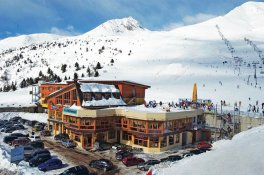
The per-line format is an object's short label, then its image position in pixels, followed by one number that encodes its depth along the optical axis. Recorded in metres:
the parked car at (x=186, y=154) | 25.87
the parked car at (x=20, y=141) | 30.92
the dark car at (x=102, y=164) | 23.49
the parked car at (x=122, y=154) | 26.25
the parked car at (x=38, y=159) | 24.10
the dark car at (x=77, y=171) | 21.52
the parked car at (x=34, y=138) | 33.52
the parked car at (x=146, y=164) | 23.40
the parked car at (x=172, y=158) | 24.54
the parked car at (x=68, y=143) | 30.09
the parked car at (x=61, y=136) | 32.42
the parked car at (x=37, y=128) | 38.26
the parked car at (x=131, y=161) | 24.60
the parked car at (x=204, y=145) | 29.05
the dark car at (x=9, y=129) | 37.45
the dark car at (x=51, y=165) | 23.23
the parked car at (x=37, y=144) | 29.21
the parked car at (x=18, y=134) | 33.77
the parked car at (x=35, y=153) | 25.45
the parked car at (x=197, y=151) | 26.59
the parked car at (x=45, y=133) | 35.59
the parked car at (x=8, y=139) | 32.17
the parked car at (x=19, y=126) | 38.99
